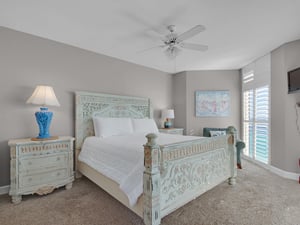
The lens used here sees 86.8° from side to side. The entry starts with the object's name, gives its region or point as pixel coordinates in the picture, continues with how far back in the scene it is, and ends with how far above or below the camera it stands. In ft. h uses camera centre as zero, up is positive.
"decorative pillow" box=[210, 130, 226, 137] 13.73 -1.68
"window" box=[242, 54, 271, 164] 11.87 +0.41
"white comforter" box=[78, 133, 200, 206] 5.49 -1.97
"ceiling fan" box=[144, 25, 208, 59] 7.12 +3.50
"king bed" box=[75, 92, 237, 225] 5.12 -1.98
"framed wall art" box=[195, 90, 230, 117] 15.38 +0.95
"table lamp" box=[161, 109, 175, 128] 14.84 -0.23
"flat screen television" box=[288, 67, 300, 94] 9.16 +1.93
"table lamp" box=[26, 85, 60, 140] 7.85 +0.47
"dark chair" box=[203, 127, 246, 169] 11.18 -2.58
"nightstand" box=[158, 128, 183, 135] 14.06 -1.61
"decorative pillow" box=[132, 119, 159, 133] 11.58 -1.00
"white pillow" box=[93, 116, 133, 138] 9.76 -0.91
